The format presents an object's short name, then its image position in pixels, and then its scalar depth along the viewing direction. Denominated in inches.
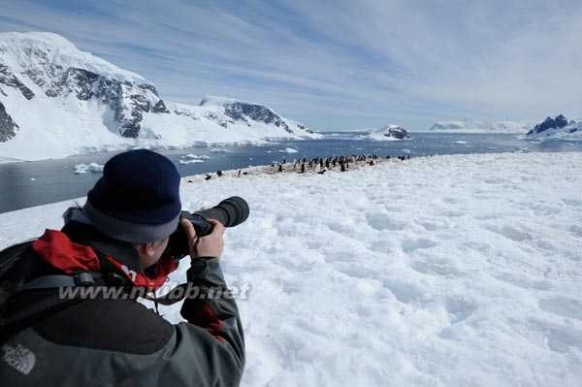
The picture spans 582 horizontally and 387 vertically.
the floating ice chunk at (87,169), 2945.4
